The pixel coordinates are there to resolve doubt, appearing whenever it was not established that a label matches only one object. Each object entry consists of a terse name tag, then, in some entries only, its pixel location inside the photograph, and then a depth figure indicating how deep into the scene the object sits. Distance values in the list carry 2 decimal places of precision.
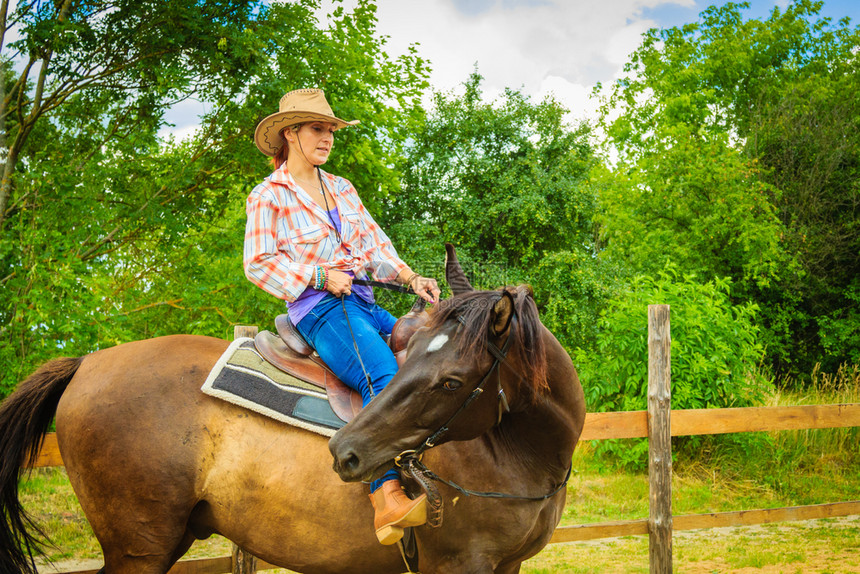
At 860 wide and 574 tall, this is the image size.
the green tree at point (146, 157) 5.62
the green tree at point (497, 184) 16.69
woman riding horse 2.49
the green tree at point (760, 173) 13.77
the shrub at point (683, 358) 7.02
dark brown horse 2.41
